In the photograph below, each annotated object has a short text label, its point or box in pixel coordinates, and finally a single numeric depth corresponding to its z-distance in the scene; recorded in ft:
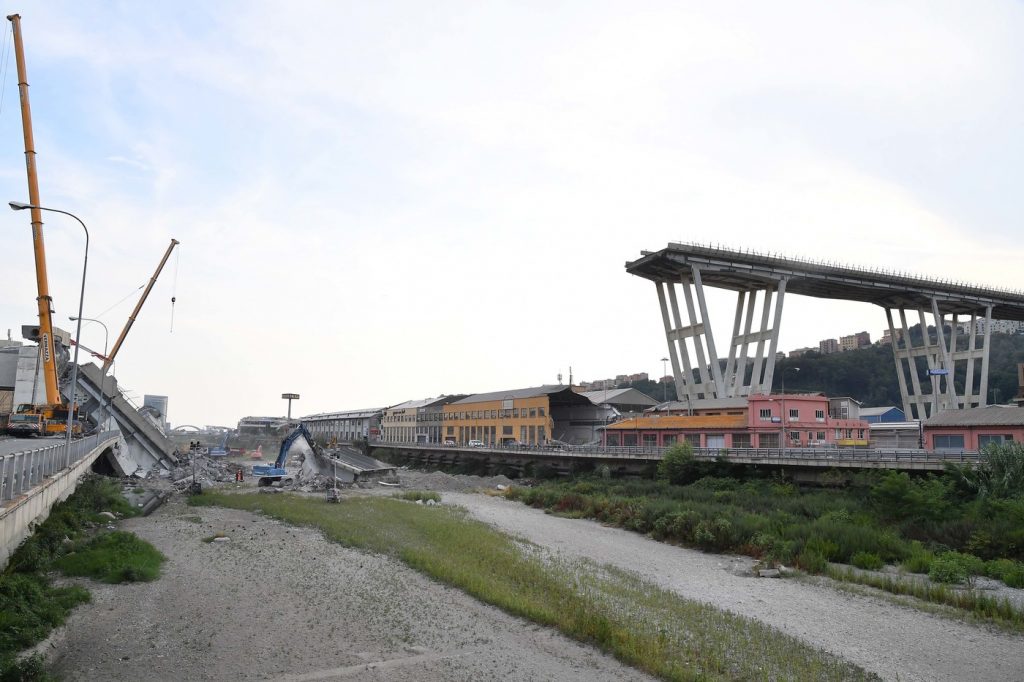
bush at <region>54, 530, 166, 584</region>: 65.51
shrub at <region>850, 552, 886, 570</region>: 83.59
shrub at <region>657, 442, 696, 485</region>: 157.07
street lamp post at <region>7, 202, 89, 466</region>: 77.30
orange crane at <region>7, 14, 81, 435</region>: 151.02
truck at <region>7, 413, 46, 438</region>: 144.09
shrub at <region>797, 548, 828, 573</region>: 82.58
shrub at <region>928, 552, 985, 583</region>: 74.84
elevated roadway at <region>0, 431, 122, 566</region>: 52.85
